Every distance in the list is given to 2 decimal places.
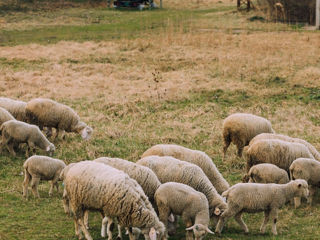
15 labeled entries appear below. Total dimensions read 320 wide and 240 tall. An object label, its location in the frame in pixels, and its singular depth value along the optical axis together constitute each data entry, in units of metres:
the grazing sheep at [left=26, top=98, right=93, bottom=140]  27.30
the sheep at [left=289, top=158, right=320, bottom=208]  19.55
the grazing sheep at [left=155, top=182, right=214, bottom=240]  16.39
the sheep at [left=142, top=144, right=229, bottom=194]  19.76
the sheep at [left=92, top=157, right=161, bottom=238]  17.30
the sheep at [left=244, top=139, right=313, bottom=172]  20.84
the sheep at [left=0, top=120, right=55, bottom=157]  24.30
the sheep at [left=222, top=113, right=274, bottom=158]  24.27
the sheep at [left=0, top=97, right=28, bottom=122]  27.59
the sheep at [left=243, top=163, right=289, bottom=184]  19.56
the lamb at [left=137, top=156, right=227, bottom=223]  17.95
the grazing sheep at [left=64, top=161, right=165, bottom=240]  15.55
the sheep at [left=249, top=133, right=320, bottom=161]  22.21
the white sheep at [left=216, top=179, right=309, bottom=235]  17.28
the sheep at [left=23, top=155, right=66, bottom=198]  20.20
